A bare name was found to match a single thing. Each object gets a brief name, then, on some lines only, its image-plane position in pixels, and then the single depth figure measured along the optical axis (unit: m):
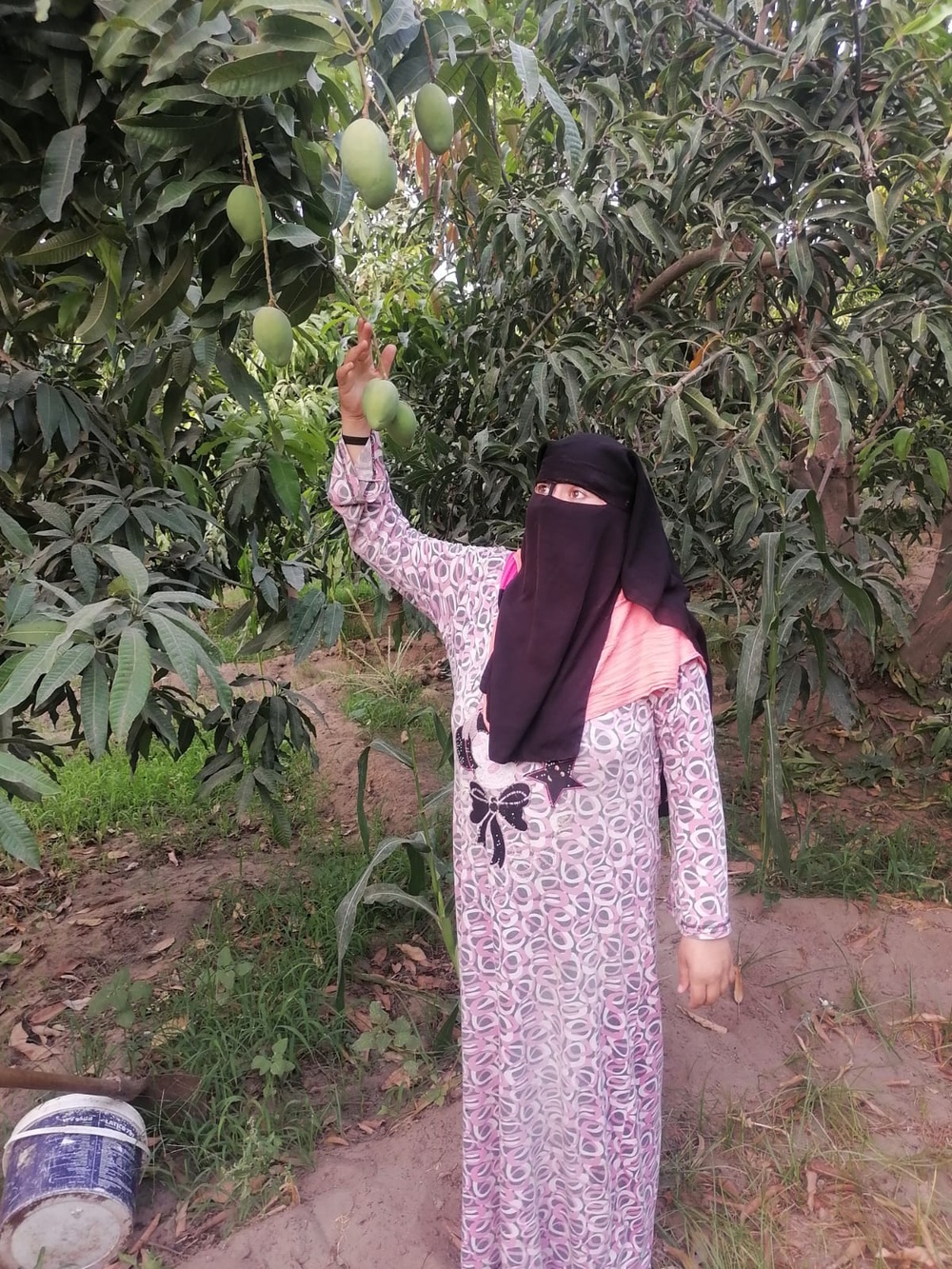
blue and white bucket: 1.42
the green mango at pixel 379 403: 1.11
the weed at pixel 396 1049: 1.91
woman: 1.12
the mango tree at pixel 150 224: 0.83
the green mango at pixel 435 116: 0.84
